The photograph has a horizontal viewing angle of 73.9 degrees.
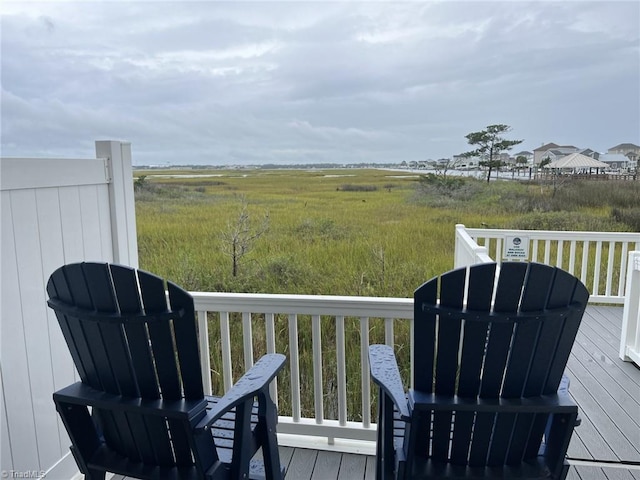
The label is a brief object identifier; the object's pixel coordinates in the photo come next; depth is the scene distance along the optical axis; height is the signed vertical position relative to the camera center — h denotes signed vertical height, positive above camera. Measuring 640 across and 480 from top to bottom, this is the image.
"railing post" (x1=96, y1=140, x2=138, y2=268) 2.01 -0.09
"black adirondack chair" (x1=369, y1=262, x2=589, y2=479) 1.12 -0.55
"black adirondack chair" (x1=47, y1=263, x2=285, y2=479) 1.13 -0.57
